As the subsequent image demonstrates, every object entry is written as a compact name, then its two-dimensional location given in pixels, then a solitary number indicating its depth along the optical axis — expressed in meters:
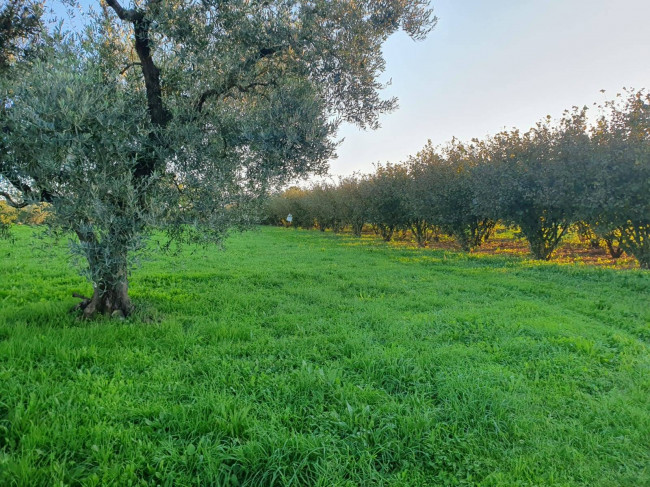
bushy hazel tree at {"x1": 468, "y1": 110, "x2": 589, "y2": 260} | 15.29
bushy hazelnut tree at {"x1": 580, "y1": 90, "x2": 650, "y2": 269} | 13.40
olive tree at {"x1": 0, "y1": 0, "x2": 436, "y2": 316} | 5.07
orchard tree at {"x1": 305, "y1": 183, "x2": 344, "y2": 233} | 41.81
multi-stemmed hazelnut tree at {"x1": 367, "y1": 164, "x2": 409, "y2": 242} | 27.19
